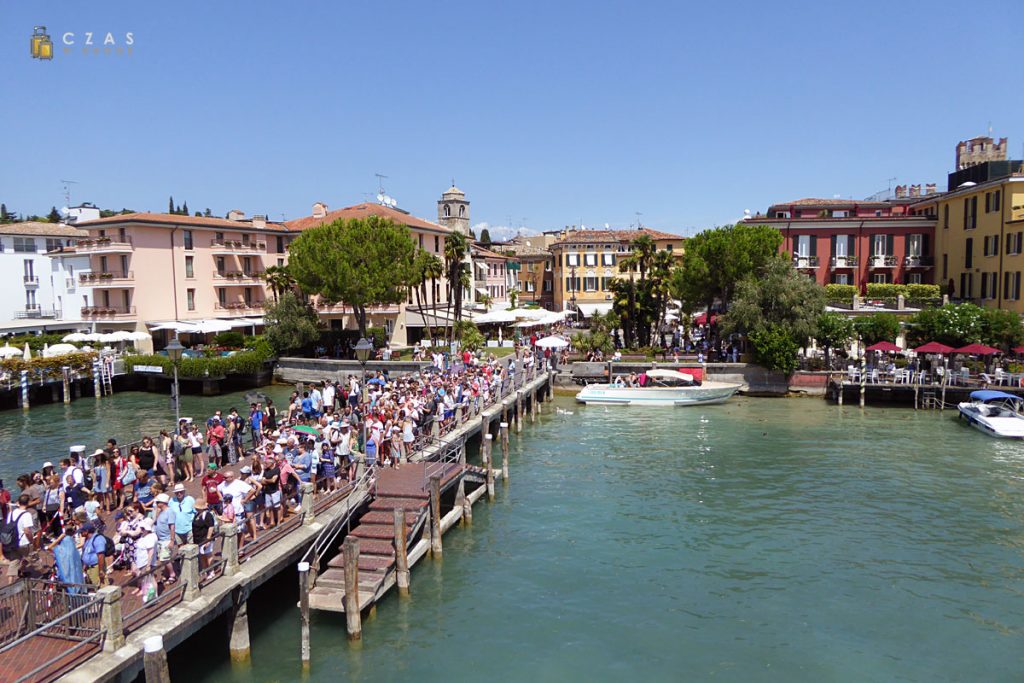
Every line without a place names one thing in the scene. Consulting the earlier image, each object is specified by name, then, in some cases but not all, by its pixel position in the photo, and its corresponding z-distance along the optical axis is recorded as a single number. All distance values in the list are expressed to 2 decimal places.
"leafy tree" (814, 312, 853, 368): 44.93
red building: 58.44
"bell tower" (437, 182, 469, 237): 109.25
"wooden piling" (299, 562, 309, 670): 14.30
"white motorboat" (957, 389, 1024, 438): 33.31
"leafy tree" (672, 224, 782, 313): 49.19
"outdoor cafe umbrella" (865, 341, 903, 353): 43.94
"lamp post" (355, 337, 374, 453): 24.09
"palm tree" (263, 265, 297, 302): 55.03
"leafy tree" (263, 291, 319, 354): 51.66
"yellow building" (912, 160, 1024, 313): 47.72
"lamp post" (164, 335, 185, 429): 20.88
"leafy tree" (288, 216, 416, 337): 49.28
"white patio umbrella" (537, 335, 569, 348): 47.47
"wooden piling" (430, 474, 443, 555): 19.28
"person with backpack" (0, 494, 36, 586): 13.34
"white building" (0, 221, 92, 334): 57.06
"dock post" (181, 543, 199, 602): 12.73
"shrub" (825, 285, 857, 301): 55.22
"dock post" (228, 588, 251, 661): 14.24
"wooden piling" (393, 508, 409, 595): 16.84
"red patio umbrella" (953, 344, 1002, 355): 40.44
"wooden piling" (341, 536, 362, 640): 14.80
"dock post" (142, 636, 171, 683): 10.43
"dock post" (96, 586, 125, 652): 10.96
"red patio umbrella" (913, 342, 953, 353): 41.75
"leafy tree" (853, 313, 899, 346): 45.16
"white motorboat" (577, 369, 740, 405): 42.22
